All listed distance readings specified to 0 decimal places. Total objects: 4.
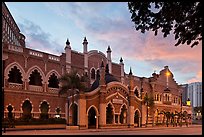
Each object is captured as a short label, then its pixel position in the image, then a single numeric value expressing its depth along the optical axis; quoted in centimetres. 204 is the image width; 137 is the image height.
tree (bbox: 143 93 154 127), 3800
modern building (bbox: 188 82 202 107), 8581
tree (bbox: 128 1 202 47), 721
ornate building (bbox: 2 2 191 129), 2862
